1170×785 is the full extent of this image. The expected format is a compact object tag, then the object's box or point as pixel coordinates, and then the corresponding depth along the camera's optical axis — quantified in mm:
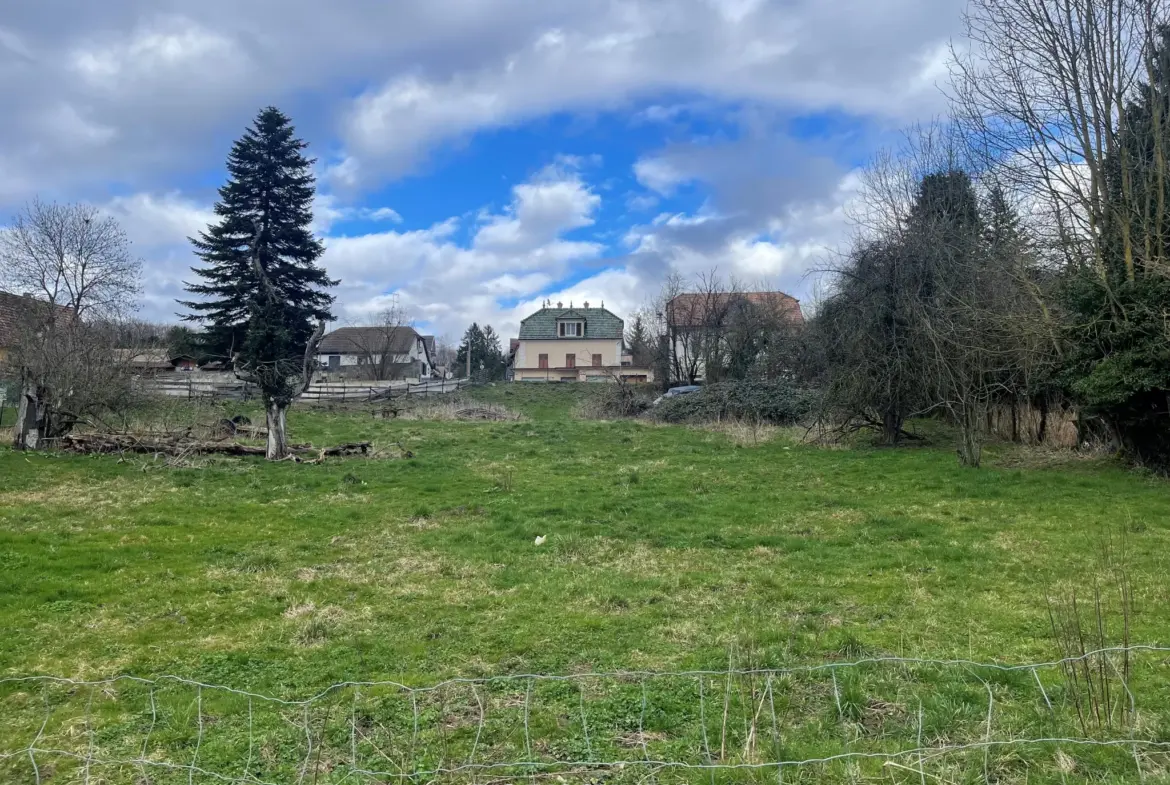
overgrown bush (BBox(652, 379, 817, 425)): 24297
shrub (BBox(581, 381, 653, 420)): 30438
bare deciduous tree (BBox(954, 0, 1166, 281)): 13211
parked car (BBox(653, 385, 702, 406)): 29375
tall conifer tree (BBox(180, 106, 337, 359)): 22375
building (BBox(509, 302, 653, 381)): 57250
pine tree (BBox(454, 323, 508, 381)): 65688
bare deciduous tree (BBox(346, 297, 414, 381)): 51794
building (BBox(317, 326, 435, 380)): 54469
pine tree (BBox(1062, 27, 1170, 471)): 12398
